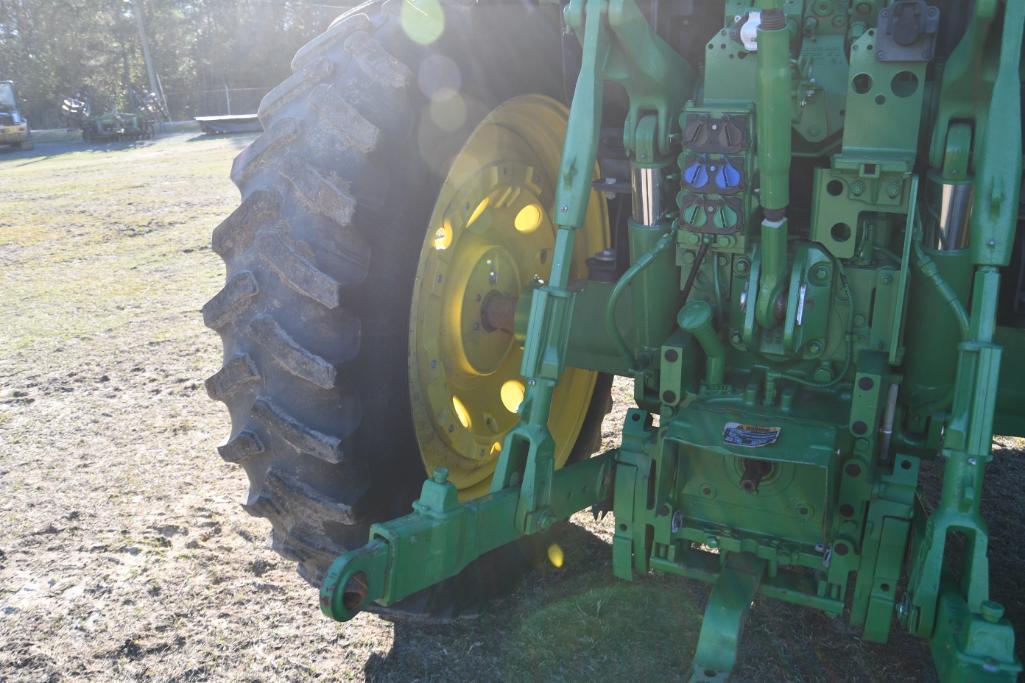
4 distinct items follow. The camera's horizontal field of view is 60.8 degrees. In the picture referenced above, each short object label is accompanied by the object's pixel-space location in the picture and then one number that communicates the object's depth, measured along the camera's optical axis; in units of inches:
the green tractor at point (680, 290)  81.0
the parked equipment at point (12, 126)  868.0
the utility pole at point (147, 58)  1353.3
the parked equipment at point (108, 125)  945.5
